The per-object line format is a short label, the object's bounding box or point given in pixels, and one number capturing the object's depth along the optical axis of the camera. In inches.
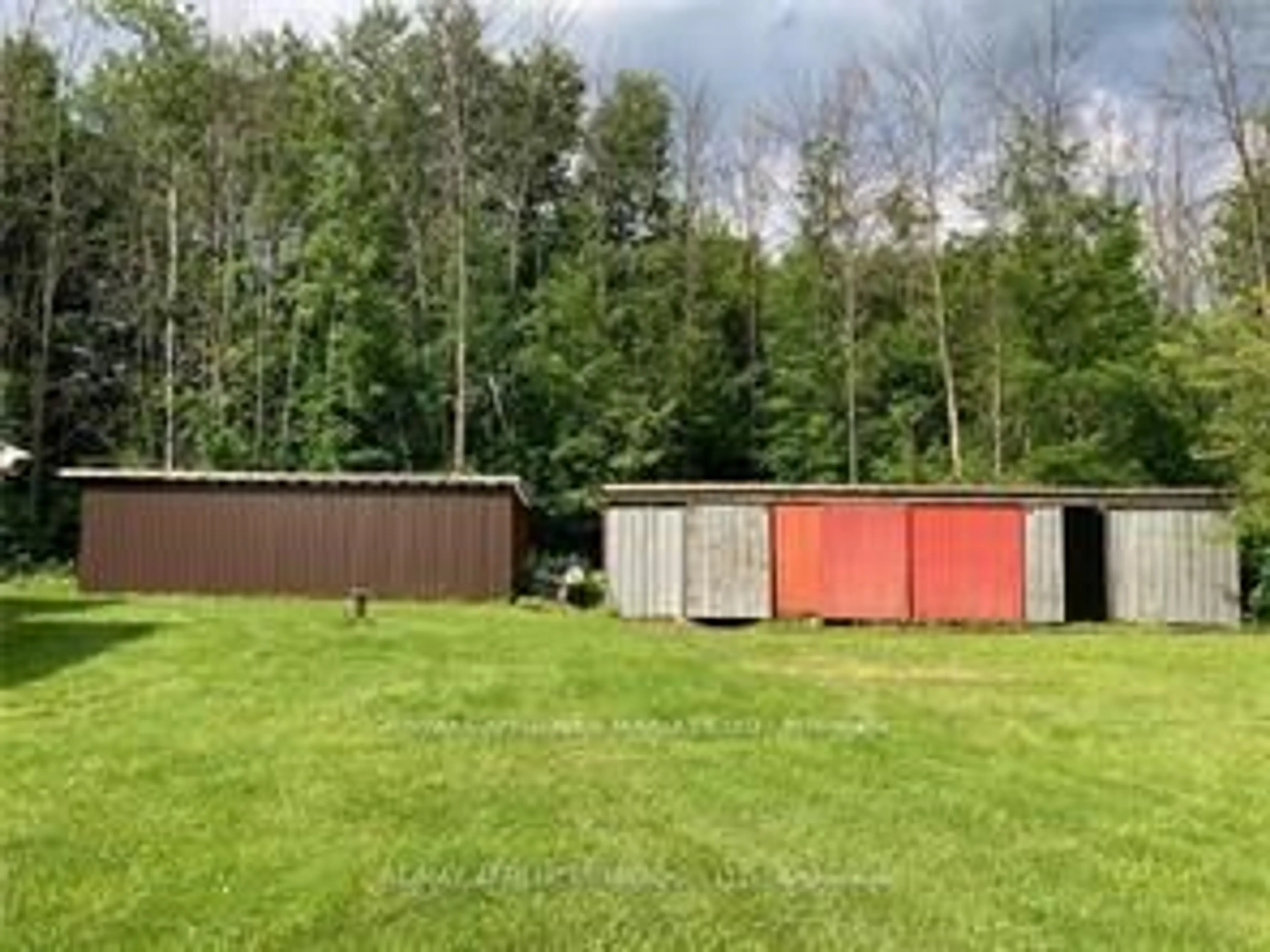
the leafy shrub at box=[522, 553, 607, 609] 1231.5
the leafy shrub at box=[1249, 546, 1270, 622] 1114.1
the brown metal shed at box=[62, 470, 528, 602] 1139.9
